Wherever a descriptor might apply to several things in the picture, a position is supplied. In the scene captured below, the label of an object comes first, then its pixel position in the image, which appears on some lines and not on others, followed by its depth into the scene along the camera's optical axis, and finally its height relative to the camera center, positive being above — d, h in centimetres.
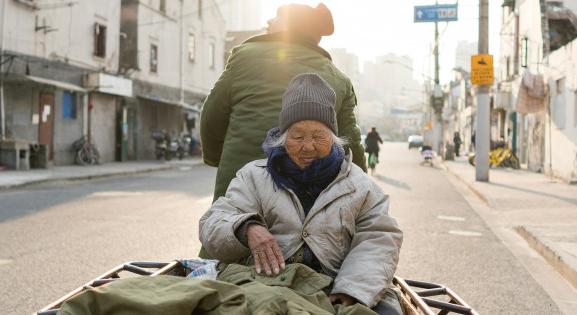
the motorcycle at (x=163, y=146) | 2775 -9
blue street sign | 1744 +401
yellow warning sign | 1617 +213
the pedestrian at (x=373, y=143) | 2120 +10
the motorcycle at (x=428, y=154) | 2830 -37
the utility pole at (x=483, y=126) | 1641 +57
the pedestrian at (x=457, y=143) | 4090 +25
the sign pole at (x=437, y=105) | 3133 +222
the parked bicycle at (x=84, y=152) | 2325 -34
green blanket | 158 -44
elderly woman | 230 -26
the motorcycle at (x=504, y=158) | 2372 -46
